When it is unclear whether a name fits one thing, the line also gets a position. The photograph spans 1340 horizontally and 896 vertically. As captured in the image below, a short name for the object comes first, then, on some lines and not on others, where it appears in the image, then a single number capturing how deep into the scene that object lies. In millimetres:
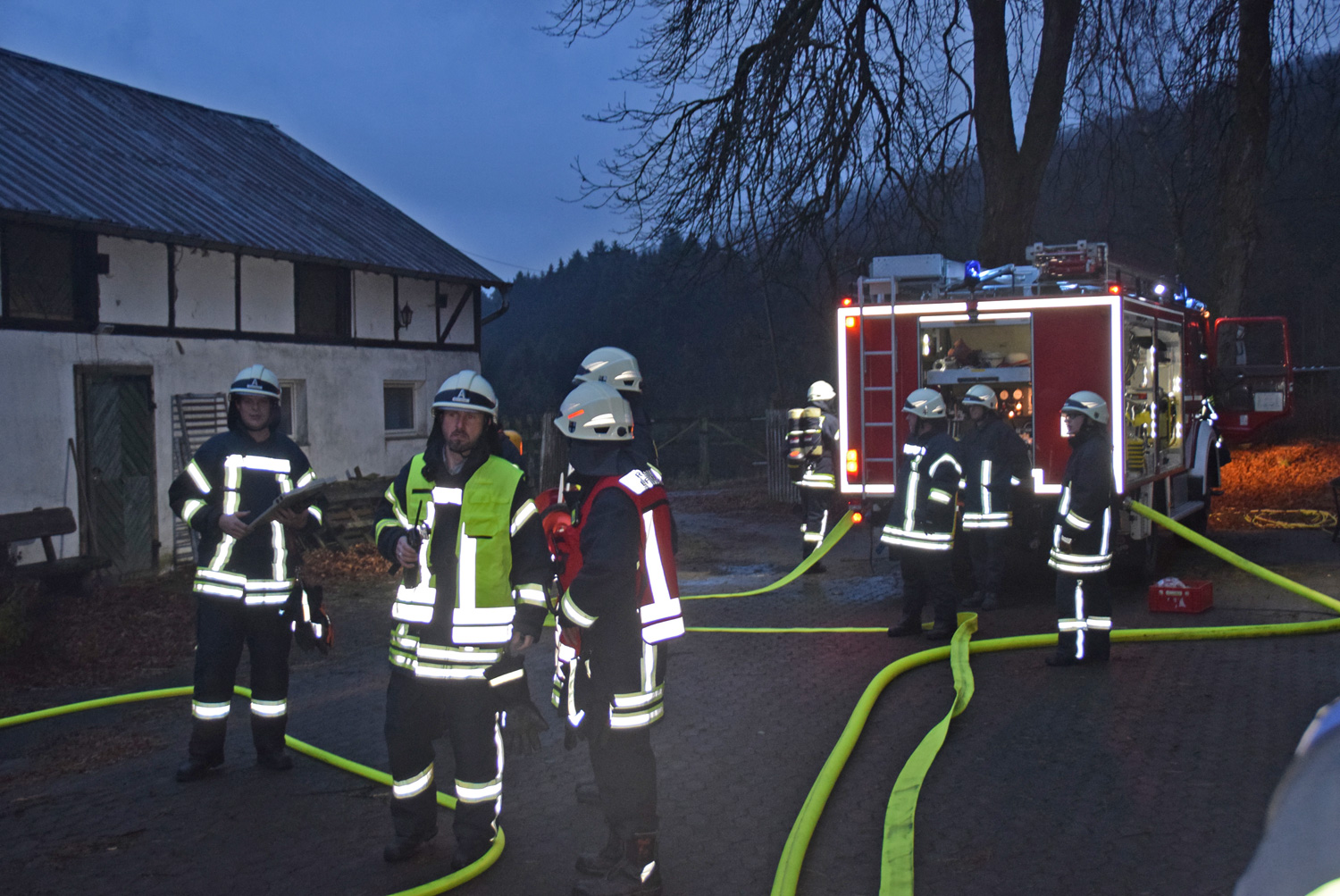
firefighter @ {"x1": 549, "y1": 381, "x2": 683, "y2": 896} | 3721
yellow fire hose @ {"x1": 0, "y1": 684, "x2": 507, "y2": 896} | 3734
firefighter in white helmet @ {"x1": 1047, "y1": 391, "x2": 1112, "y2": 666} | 6805
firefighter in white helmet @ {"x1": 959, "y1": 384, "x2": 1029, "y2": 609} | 8688
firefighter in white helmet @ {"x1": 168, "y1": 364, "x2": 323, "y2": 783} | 5062
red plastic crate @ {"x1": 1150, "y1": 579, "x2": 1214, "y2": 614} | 8398
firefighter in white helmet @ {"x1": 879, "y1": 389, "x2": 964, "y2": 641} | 7668
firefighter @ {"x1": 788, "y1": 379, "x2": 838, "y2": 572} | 10992
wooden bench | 9992
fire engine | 9188
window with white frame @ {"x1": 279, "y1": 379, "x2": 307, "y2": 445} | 15625
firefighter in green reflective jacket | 3930
